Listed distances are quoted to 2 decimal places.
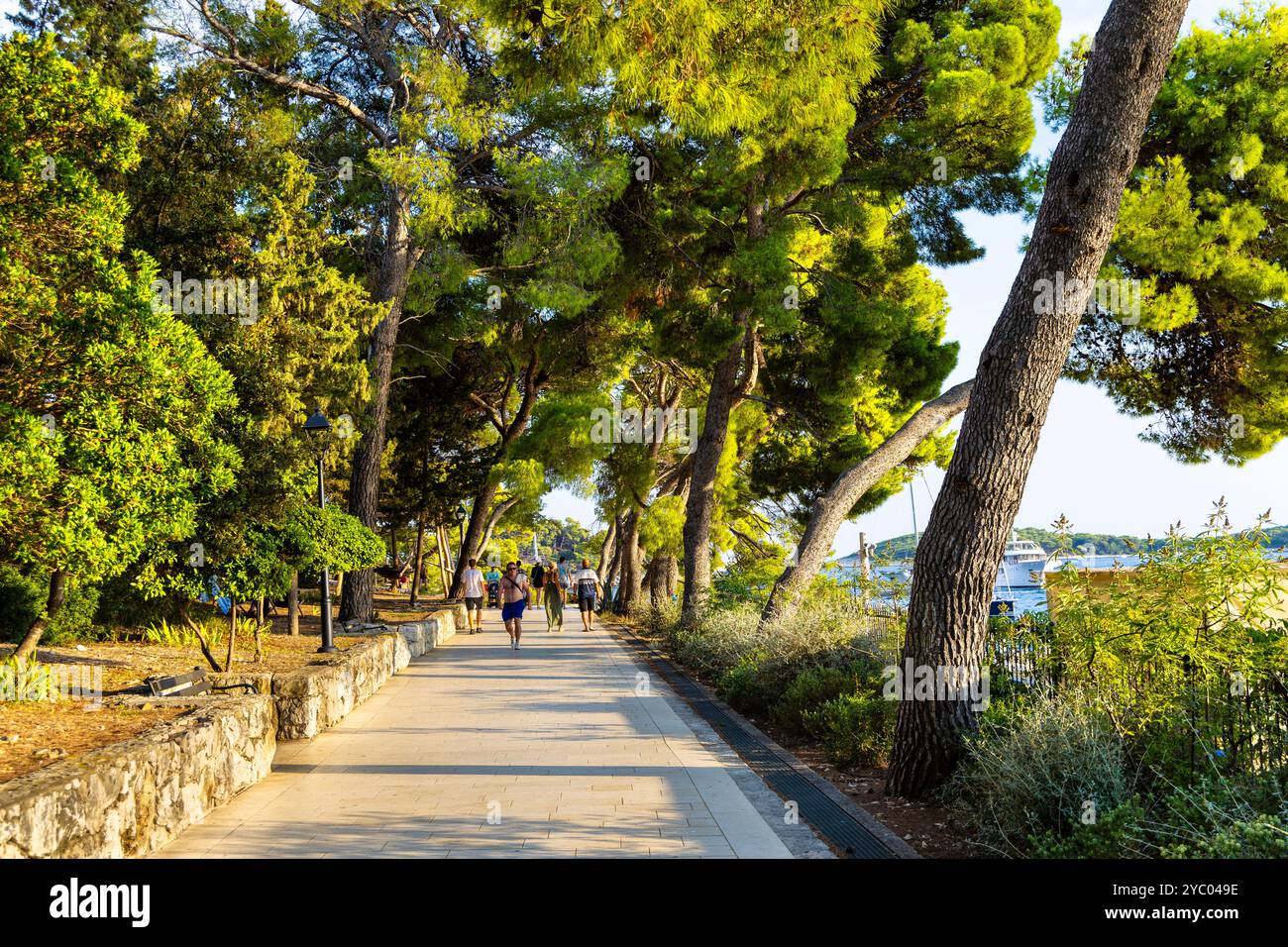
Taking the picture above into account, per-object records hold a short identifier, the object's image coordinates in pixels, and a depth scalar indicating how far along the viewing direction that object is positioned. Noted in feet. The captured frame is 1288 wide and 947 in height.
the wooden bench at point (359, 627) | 59.52
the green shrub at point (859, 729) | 26.73
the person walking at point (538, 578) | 123.03
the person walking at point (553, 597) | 76.95
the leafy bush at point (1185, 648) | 18.10
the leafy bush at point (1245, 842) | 13.46
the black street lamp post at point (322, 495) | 42.87
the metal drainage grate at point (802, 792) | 19.12
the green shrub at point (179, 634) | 43.16
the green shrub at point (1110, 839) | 15.40
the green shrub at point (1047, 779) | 17.47
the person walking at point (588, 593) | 79.75
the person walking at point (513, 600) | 63.72
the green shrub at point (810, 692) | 31.89
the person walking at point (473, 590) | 77.61
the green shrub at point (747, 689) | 35.76
